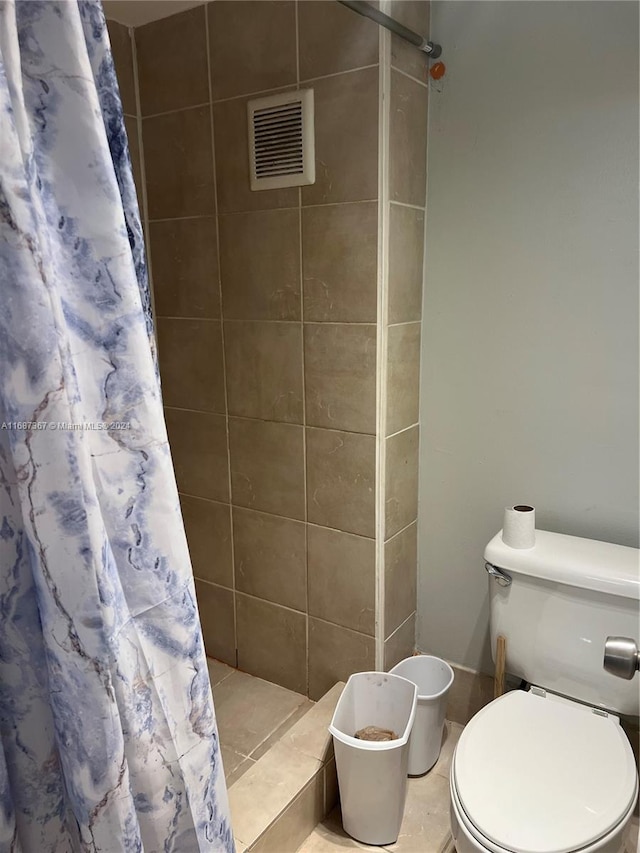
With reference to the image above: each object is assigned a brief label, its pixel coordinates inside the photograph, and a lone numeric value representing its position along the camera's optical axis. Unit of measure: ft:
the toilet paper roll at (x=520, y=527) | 4.94
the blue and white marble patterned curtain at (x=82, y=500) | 2.17
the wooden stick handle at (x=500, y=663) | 5.13
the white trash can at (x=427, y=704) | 5.47
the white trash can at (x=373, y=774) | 4.83
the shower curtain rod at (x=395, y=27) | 4.14
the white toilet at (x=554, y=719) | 3.76
